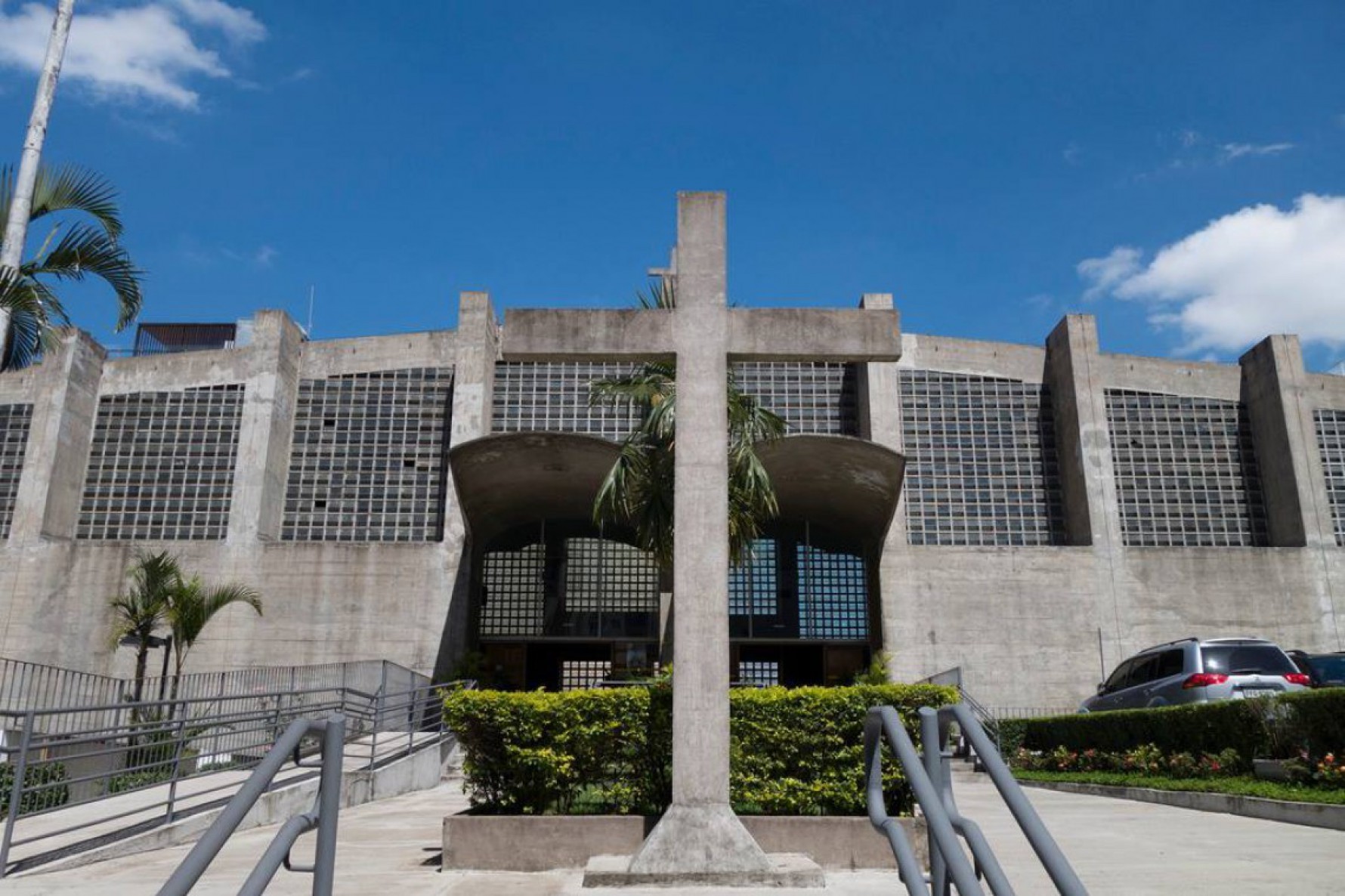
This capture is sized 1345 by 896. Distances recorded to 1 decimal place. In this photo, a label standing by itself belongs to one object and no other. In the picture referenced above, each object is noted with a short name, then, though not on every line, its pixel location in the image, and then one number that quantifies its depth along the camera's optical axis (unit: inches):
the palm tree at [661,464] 521.3
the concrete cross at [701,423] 265.3
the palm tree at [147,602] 811.4
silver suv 552.1
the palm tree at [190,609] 816.9
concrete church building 968.3
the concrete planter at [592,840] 298.5
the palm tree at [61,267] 309.9
